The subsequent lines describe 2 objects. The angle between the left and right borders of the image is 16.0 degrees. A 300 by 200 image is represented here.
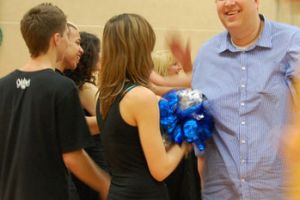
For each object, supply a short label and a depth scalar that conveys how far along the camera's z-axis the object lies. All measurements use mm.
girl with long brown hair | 4606
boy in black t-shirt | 4807
